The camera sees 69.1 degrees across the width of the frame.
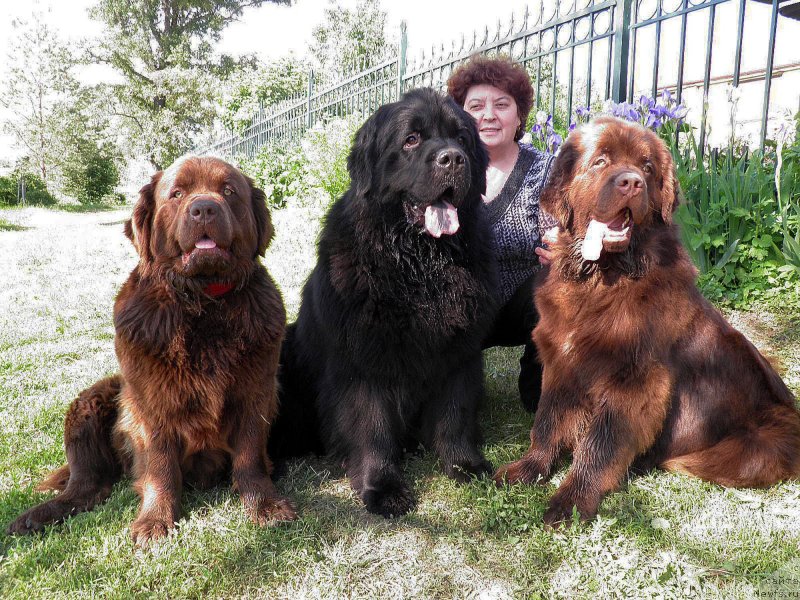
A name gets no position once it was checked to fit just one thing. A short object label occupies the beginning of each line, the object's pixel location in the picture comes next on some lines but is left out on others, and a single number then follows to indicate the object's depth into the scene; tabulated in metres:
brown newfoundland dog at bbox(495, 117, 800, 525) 2.31
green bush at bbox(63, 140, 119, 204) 28.67
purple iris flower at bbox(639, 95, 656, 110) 4.46
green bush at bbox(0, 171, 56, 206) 28.62
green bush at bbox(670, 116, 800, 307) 4.47
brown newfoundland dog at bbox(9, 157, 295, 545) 2.22
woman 3.69
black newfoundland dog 2.59
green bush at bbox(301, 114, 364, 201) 8.59
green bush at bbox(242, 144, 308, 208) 11.62
